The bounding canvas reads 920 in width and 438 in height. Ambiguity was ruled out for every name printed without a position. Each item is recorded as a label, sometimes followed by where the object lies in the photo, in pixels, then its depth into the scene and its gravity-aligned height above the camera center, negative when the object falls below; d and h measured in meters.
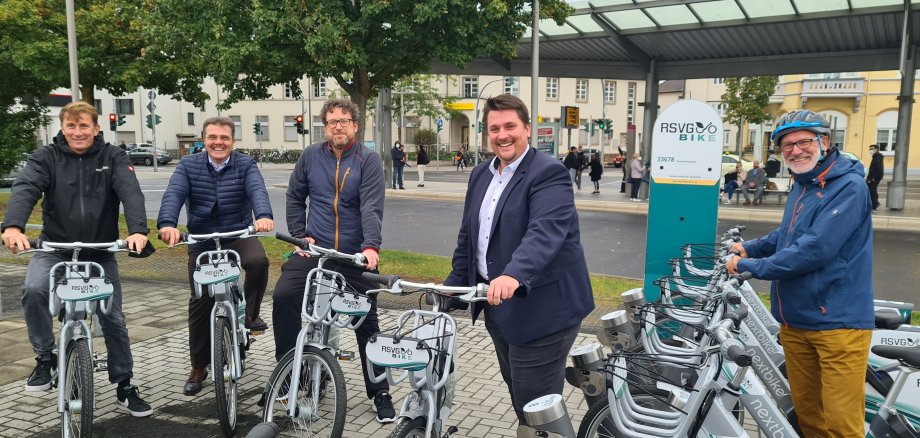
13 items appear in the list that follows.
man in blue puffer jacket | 4.71 -0.39
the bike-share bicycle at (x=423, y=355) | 2.90 -0.90
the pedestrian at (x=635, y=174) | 21.17 -0.86
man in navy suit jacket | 3.07 -0.49
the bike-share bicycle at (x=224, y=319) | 4.08 -1.09
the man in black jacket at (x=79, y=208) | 4.19 -0.41
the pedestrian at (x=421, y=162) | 26.62 -0.68
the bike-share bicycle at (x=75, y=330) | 3.80 -1.06
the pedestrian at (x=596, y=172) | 24.88 -0.94
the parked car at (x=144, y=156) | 45.12 -0.91
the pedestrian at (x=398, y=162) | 24.20 -0.63
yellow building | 36.69 +2.43
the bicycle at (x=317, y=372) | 3.58 -1.20
